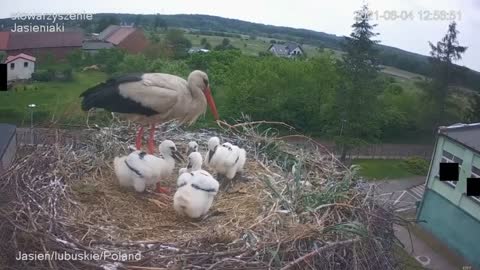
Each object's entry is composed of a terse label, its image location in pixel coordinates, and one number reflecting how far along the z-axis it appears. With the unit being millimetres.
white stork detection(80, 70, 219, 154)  2115
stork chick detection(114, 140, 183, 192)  2260
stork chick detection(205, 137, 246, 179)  2467
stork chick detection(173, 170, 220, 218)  2076
